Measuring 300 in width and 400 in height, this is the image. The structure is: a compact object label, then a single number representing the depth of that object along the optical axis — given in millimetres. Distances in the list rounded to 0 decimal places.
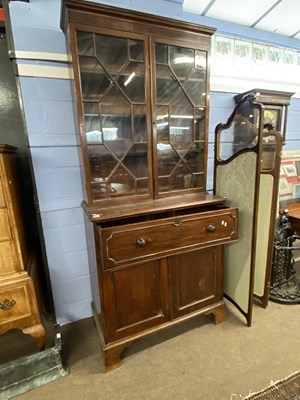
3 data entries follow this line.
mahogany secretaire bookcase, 1235
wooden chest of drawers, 1212
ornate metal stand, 1901
